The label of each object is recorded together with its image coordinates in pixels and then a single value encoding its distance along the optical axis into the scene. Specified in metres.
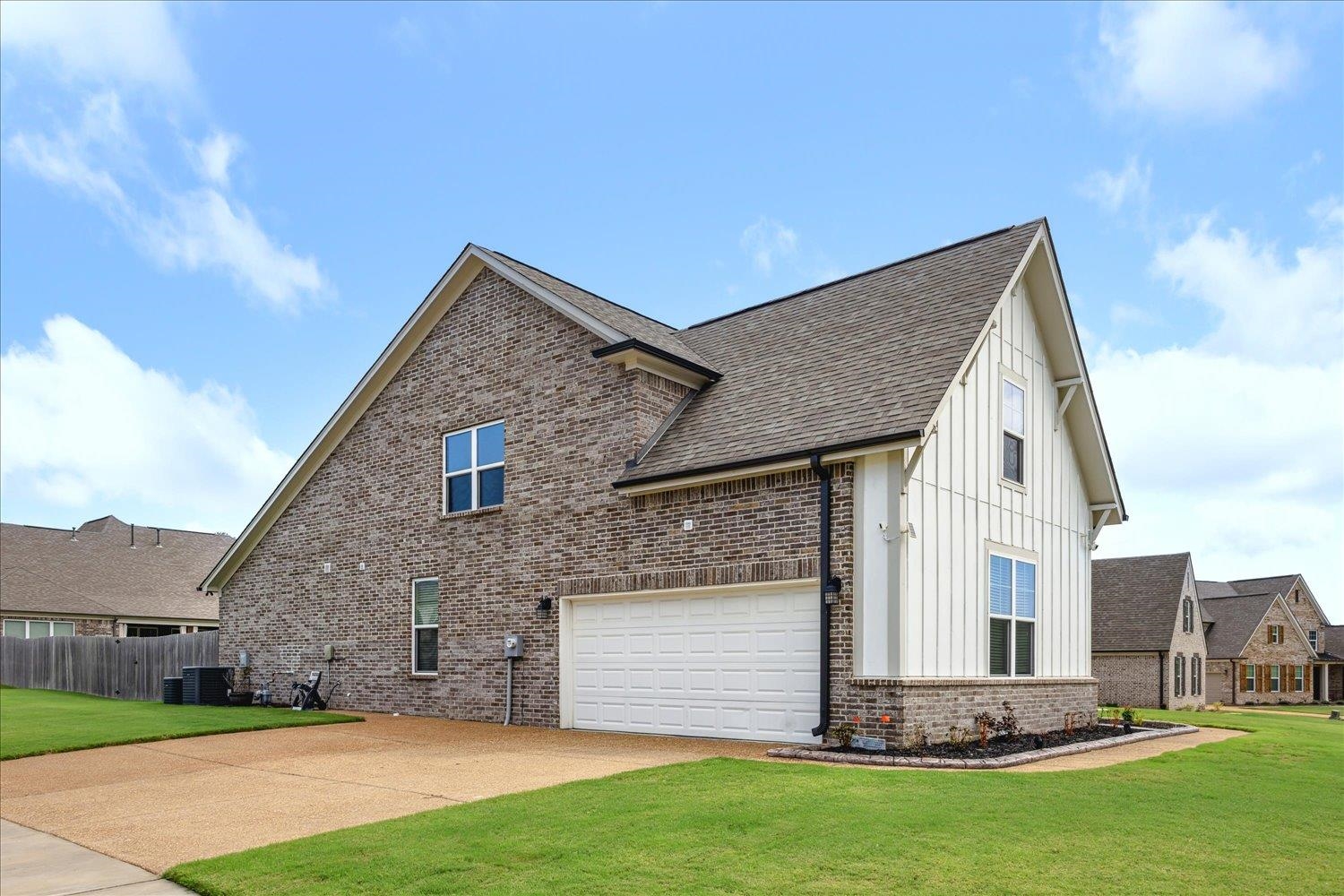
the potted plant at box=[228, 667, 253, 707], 22.28
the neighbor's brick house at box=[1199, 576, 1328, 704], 50.22
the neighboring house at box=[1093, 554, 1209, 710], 40.84
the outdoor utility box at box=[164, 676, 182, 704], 22.25
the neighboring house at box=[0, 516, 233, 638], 38.72
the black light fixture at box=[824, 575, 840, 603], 12.50
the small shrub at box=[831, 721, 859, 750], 12.08
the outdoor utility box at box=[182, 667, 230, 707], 21.53
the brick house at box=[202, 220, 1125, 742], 12.71
